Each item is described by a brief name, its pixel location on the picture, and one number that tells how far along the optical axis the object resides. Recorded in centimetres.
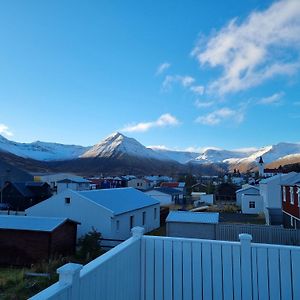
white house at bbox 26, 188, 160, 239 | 2141
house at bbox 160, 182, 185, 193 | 7070
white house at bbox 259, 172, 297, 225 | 3014
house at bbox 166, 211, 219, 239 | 2070
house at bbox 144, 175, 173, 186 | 10025
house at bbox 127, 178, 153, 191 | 8668
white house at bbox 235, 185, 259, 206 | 4547
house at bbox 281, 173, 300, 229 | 2367
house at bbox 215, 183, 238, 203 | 5916
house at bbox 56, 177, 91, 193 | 5894
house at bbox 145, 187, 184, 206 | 4670
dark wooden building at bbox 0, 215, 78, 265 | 1670
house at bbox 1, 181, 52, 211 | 4041
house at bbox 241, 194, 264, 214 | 4072
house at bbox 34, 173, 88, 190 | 7750
